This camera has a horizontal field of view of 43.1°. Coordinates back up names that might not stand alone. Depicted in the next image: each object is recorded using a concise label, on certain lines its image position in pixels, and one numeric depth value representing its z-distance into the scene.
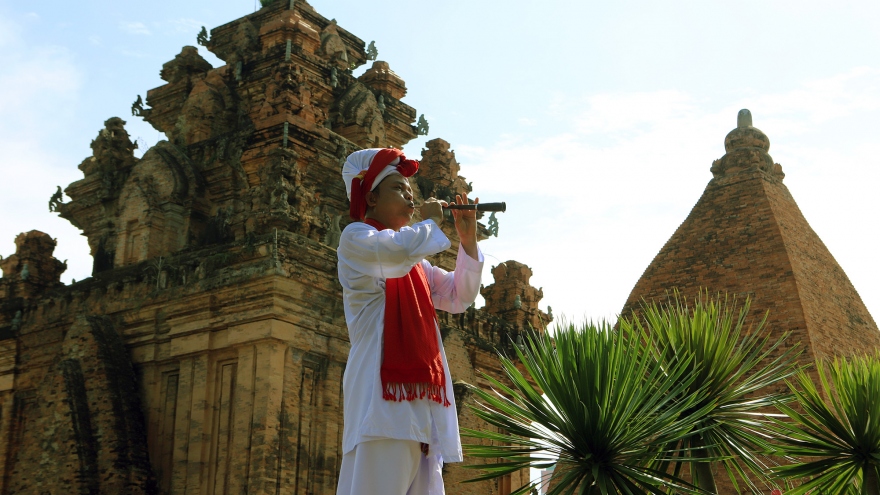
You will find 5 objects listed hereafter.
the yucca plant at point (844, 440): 9.95
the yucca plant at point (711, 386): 9.86
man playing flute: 5.13
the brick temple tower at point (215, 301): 15.88
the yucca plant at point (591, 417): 8.60
